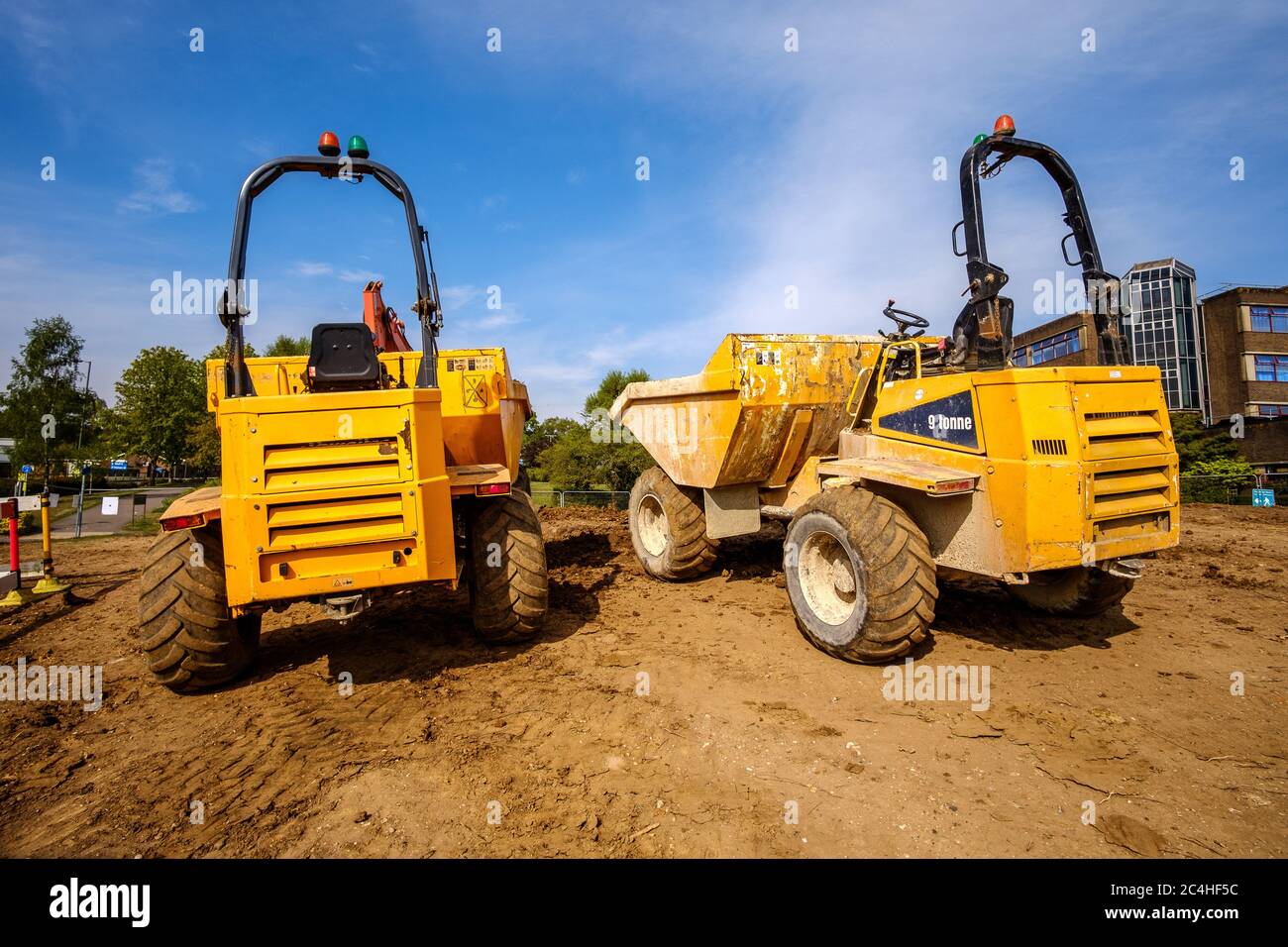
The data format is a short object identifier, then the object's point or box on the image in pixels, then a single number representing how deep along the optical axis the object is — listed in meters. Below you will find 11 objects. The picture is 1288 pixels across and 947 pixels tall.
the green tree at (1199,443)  18.53
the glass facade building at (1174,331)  31.83
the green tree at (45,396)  30.26
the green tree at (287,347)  35.91
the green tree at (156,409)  35.34
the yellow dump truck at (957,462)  3.97
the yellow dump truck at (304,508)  3.87
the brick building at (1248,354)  29.69
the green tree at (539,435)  24.39
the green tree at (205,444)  28.95
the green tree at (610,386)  26.27
